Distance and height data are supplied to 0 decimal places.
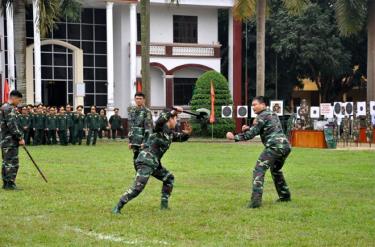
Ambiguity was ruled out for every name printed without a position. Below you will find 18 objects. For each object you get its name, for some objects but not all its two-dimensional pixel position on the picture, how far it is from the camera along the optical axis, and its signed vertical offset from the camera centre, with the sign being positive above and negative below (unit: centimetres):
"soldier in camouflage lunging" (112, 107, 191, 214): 1062 -84
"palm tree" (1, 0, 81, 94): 2850 +248
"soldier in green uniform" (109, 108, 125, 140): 3600 -123
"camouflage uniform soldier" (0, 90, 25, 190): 1390 -78
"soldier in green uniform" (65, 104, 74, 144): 3029 -99
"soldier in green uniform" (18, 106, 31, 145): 2850 -89
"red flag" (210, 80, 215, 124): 3668 -16
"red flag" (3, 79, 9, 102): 3203 +39
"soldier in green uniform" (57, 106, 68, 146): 3003 -111
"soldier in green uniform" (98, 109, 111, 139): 3155 -103
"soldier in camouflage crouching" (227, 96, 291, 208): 1139 -72
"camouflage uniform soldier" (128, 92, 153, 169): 1331 -48
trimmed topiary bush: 3819 -11
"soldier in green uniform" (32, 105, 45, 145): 2958 -102
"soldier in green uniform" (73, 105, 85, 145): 3065 -113
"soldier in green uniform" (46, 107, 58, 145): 2983 -93
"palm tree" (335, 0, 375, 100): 3328 +359
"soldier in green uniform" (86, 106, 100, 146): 3070 -114
